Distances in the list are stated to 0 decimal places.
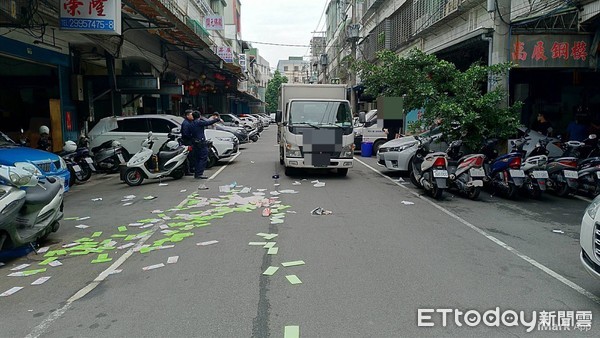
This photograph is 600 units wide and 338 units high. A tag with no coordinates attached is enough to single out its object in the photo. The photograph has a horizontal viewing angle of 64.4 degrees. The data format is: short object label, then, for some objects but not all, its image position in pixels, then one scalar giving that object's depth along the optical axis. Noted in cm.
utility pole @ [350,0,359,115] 3423
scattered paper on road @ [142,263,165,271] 560
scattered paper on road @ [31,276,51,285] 525
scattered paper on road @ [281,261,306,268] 560
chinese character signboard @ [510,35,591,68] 1348
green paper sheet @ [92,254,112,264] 596
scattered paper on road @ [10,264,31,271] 576
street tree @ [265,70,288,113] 9900
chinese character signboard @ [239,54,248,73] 5222
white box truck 1271
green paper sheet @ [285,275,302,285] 504
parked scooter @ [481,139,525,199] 991
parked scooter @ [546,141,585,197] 1021
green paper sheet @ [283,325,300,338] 383
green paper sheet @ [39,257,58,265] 597
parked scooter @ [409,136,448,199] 981
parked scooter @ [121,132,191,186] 1219
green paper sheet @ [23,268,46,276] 556
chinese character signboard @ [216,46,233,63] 3052
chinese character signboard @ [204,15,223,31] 3347
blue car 829
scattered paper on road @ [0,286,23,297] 493
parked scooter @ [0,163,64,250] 576
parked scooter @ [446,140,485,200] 993
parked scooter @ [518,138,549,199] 996
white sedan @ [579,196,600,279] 434
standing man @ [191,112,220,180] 1301
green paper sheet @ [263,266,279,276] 530
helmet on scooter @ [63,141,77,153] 1256
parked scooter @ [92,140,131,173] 1441
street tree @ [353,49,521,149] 1102
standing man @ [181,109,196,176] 1302
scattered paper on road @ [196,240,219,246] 657
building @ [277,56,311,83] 14650
